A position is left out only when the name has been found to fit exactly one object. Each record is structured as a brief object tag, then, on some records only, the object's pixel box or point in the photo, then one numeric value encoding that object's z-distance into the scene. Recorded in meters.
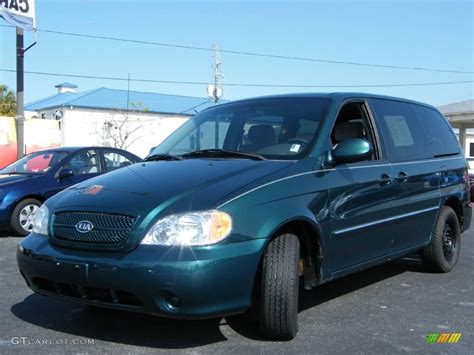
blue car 8.45
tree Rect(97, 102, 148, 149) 44.91
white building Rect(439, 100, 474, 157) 23.99
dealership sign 16.44
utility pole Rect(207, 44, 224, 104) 37.28
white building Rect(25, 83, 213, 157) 45.19
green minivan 3.36
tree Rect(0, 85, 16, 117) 43.00
